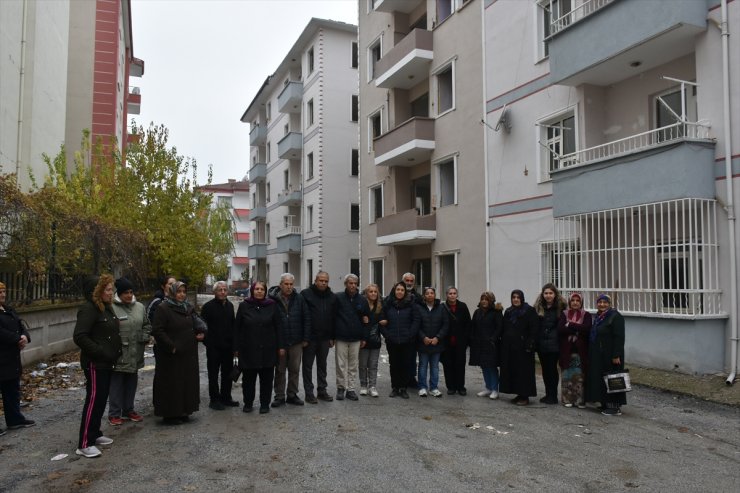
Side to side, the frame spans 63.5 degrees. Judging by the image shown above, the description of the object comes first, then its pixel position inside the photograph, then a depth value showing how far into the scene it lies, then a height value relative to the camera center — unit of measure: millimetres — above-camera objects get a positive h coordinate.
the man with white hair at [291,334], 8703 -788
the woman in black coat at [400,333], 9539 -844
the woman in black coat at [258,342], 8234 -851
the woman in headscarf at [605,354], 8547 -1082
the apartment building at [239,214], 75688 +8555
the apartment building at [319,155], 32562 +7270
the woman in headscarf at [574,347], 8859 -1011
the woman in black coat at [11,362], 6981 -956
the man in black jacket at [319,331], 8992 -761
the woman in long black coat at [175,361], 7414 -1017
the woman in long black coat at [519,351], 9078 -1099
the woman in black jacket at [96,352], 6281 -757
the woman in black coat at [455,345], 9773 -1063
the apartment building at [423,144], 18672 +4790
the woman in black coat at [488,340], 9414 -948
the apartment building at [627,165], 10688 +2385
